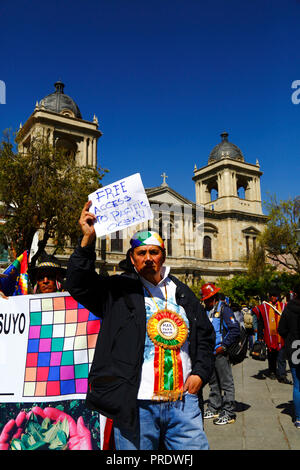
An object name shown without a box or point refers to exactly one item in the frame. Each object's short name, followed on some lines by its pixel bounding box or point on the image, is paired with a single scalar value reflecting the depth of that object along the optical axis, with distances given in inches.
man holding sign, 93.7
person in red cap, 219.6
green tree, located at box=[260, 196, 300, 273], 1112.5
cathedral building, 1322.6
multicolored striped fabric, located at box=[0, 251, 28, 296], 161.8
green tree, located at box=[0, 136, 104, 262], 537.3
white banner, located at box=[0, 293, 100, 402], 130.0
